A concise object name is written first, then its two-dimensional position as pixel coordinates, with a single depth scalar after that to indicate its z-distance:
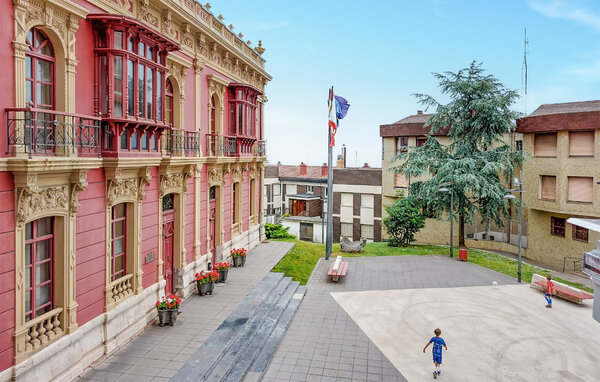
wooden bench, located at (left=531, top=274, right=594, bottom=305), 17.53
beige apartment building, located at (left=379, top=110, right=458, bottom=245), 34.28
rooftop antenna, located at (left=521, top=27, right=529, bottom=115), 33.16
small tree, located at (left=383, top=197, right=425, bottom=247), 29.94
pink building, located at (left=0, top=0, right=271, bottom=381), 8.48
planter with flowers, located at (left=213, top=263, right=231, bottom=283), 18.17
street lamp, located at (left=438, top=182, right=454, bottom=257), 26.31
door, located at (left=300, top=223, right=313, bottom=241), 44.56
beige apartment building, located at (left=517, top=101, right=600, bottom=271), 26.08
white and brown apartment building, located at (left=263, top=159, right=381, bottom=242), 40.09
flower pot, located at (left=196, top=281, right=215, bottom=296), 16.61
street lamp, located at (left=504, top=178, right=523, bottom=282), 21.16
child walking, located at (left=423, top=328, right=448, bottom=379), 11.34
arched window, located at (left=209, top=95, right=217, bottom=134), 19.75
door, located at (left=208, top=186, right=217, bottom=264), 20.27
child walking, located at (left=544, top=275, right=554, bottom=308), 17.22
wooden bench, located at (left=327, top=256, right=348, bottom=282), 20.39
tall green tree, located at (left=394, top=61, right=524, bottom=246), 27.02
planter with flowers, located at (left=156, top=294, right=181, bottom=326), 13.57
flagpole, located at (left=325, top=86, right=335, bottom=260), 25.14
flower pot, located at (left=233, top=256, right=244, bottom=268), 21.17
